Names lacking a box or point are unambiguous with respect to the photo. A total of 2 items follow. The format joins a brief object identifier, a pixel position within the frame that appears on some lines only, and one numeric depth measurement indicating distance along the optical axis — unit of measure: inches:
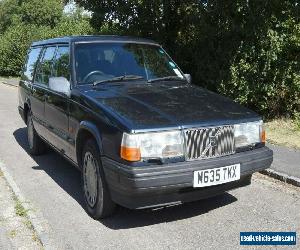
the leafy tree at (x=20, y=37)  972.6
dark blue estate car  170.4
